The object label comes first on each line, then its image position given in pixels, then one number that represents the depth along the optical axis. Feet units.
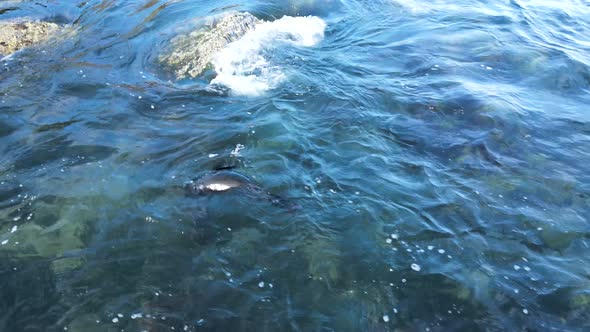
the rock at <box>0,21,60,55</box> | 34.35
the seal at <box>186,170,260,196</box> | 22.02
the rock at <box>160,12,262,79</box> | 33.14
